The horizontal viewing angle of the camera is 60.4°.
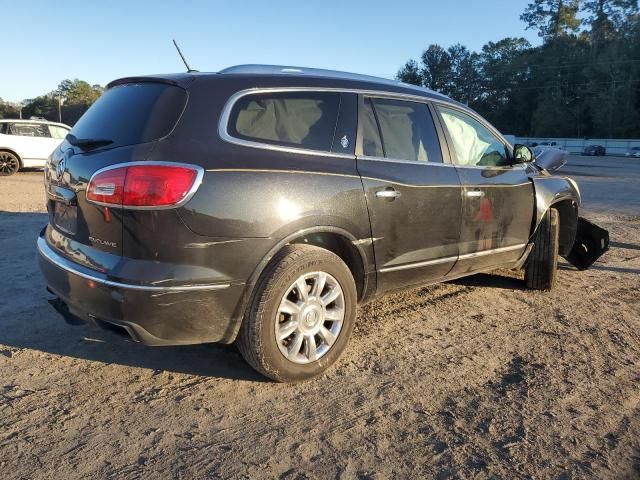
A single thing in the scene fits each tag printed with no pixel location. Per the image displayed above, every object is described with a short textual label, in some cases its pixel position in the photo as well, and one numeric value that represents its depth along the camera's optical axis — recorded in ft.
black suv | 9.37
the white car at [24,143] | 51.24
